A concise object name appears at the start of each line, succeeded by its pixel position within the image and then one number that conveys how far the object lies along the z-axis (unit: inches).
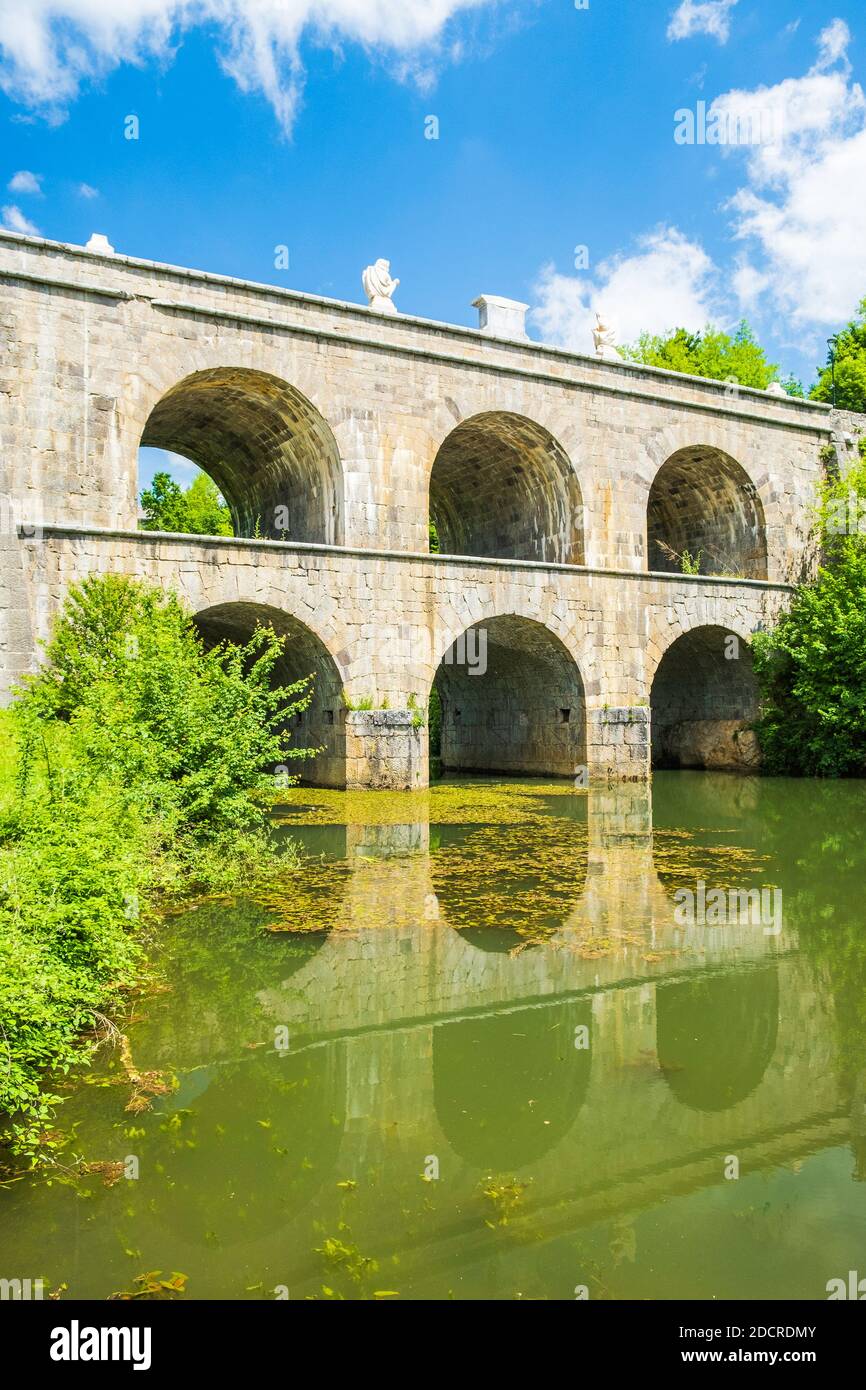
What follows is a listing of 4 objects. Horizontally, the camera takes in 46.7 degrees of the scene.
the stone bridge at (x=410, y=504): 577.6
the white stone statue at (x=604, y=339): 800.9
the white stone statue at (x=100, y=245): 591.2
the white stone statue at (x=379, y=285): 699.4
